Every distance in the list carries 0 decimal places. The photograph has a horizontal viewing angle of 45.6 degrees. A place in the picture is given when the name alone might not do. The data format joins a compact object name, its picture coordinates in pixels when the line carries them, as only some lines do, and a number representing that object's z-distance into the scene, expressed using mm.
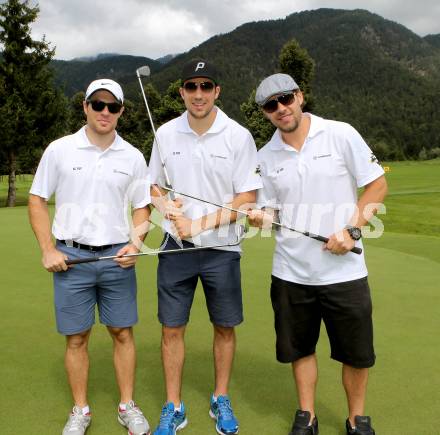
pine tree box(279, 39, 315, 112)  32844
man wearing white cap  3127
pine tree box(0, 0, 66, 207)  23203
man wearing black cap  3213
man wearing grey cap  2953
